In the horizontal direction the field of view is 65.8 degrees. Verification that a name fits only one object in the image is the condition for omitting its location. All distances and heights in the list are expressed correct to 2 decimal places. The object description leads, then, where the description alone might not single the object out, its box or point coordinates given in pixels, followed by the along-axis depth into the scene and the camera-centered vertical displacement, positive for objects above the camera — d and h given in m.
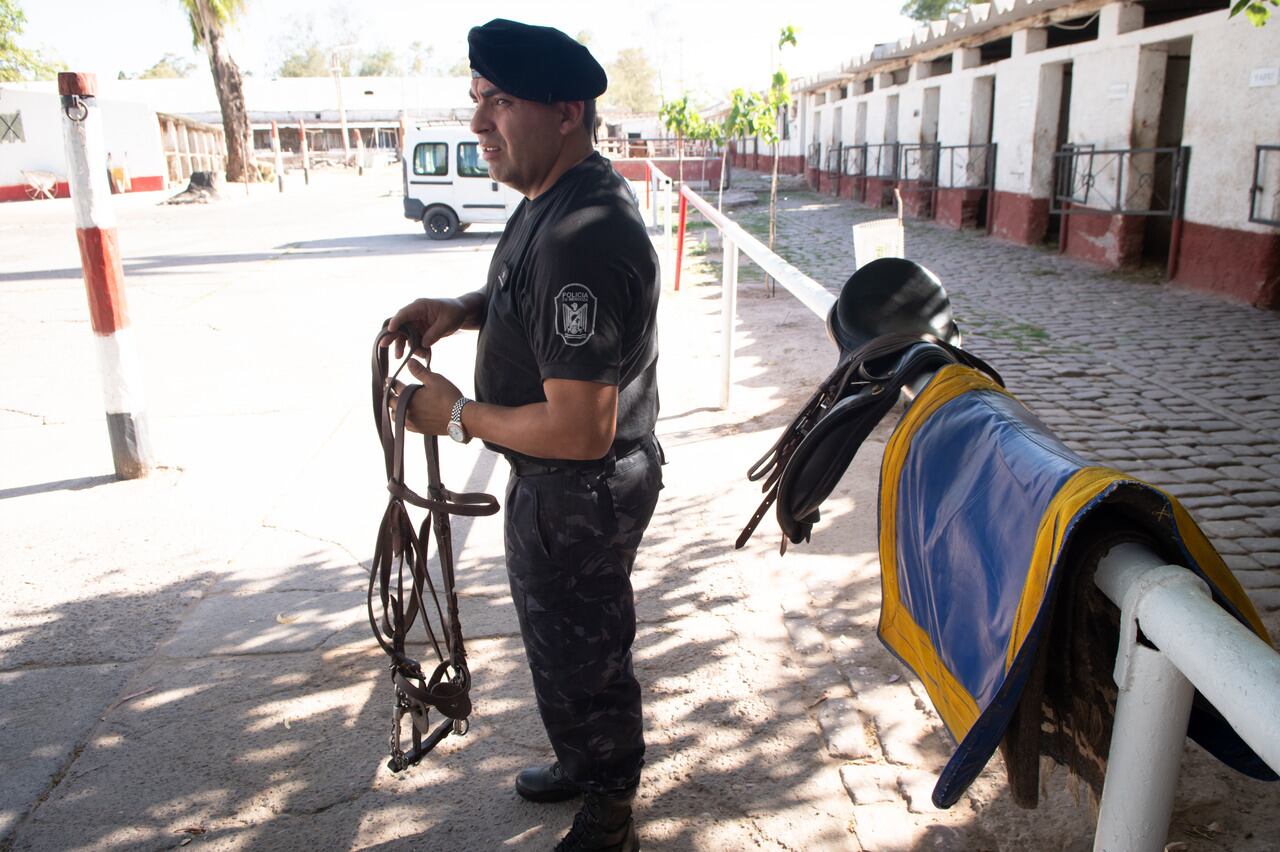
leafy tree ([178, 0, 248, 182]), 31.38 +3.89
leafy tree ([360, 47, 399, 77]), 119.19 +13.84
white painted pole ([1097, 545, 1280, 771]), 0.90 -0.45
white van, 17.84 -0.08
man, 1.85 -0.42
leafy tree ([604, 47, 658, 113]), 115.62 +11.38
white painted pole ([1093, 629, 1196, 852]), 1.06 -0.63
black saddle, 1.66 -0.33
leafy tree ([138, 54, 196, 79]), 110.56 +12.70
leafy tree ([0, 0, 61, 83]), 49.24 +6.70
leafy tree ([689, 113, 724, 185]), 30.91 +1.49
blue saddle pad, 1.10 -0.46
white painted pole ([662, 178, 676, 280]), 11.18 -0.49
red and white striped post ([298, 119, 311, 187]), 38.53 +0.64
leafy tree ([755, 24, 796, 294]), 11.78 +0.95
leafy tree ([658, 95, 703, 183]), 30.64 +1.88
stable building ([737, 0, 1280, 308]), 9.46 +0.49
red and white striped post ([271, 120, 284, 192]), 34.09 +0.28
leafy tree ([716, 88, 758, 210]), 14.38 +0.92
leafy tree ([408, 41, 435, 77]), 122.15 +14.62
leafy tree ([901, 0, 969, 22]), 57.98 +9.61
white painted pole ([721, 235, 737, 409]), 5.79 -0.80
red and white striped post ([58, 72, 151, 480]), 4.65 -0.42
